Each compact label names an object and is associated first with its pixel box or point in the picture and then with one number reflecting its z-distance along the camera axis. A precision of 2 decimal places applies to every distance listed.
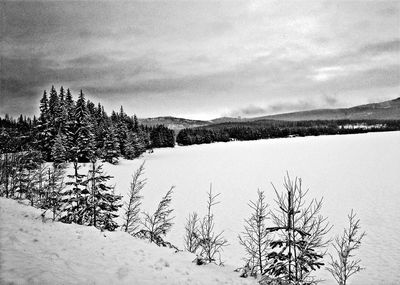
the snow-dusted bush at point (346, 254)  9.45
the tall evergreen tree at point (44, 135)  50.08
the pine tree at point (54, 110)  52.19
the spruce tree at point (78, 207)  13.59
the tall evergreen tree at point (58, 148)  43.66
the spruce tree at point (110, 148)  61.97
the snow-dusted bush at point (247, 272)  9.83
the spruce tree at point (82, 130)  51.47
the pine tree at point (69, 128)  50.00
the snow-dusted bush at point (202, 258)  10.22
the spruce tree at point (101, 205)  13.67
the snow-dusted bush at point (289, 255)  7.49
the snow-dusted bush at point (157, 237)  13.10
